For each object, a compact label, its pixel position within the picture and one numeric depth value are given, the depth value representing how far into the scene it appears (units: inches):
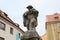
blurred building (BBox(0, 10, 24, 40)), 978.0
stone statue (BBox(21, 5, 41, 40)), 306.7
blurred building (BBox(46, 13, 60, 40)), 1343.5
